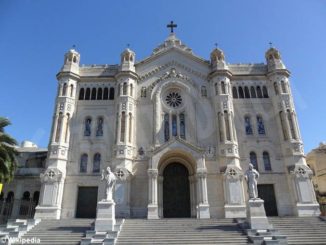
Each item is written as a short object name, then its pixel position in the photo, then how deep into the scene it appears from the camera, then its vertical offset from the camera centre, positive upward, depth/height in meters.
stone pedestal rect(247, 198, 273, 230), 18.23 +0.07
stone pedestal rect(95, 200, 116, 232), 18.14 +0.20
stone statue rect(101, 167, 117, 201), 19.78 +2.58
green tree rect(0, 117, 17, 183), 22.62 +5.36
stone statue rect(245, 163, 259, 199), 19.66 +2.45
